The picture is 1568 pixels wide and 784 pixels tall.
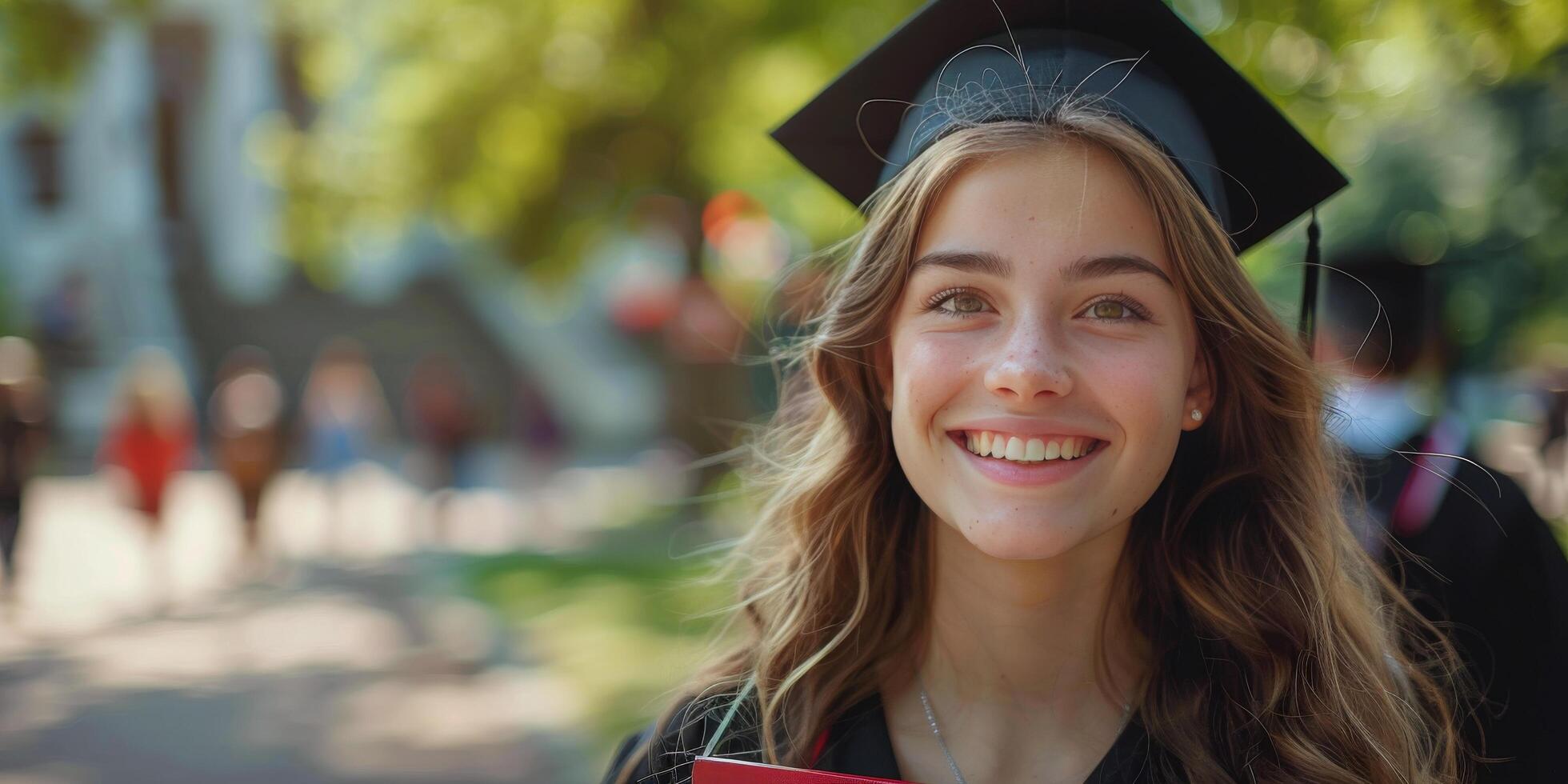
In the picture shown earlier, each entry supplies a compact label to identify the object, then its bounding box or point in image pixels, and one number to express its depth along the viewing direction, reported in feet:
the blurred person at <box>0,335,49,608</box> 30.07
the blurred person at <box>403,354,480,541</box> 43.24
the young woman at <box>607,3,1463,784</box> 6.15
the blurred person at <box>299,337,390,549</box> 40.50
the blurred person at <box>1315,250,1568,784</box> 7.68
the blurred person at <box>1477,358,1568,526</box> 33.94
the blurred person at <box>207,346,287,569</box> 36.32
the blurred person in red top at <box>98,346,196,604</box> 32.07
